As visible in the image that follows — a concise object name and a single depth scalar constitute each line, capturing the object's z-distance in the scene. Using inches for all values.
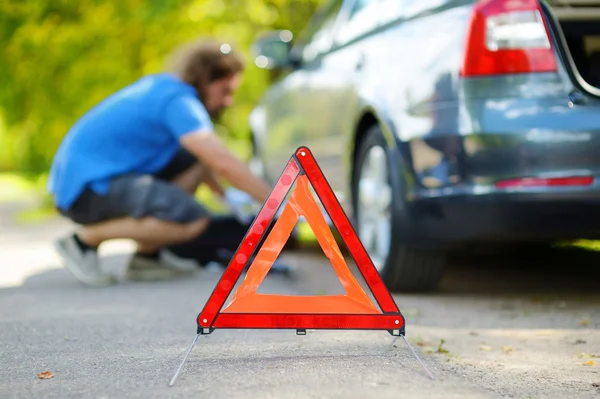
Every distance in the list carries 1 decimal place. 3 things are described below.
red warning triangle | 143.7
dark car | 185.5
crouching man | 241.0
